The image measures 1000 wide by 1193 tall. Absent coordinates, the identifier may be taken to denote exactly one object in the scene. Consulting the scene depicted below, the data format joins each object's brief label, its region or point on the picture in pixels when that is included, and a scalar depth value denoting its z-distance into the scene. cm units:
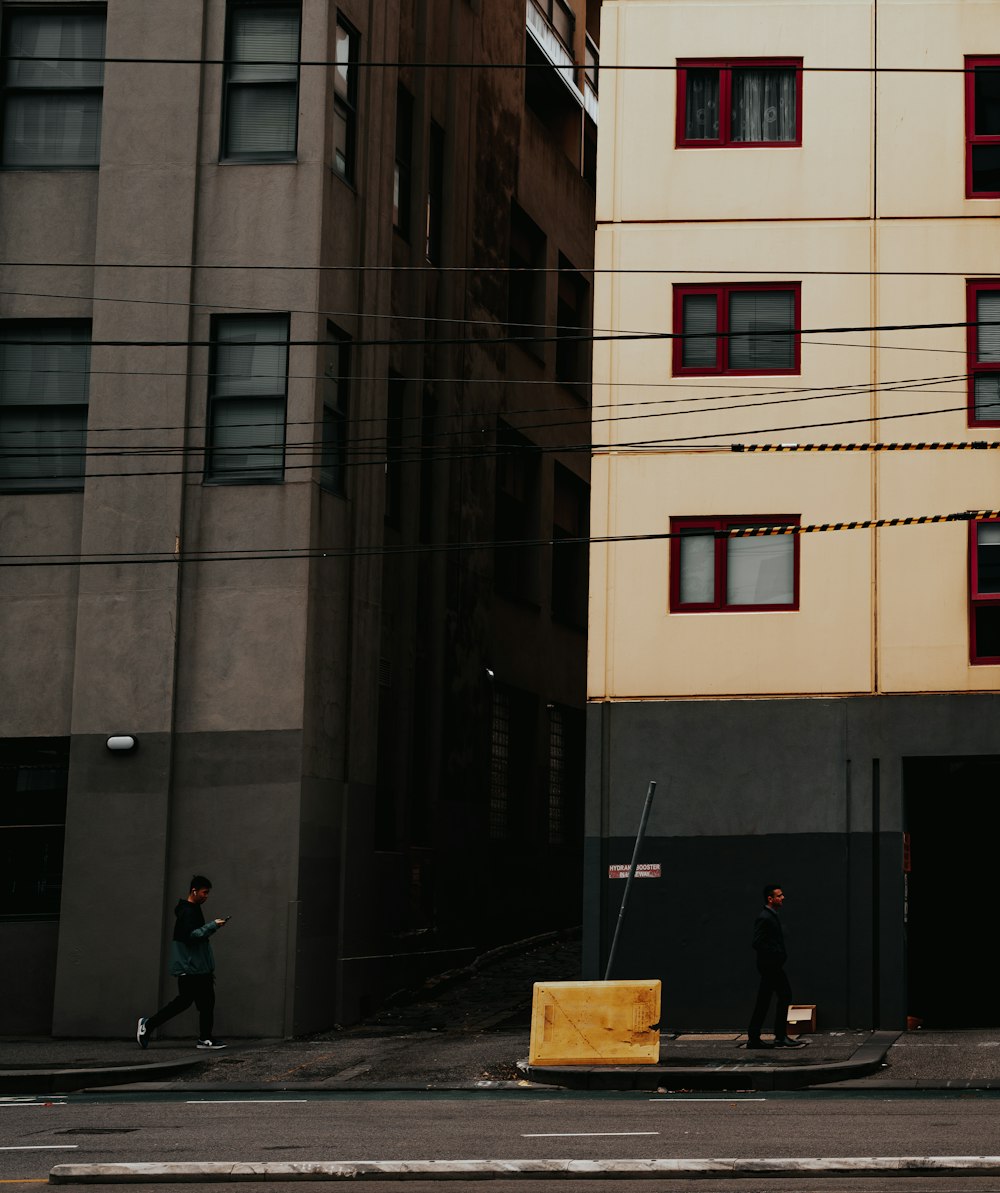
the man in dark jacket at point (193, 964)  2142
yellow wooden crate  1880
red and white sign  2328
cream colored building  2295
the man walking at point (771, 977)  2036
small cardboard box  2205
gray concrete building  2333
